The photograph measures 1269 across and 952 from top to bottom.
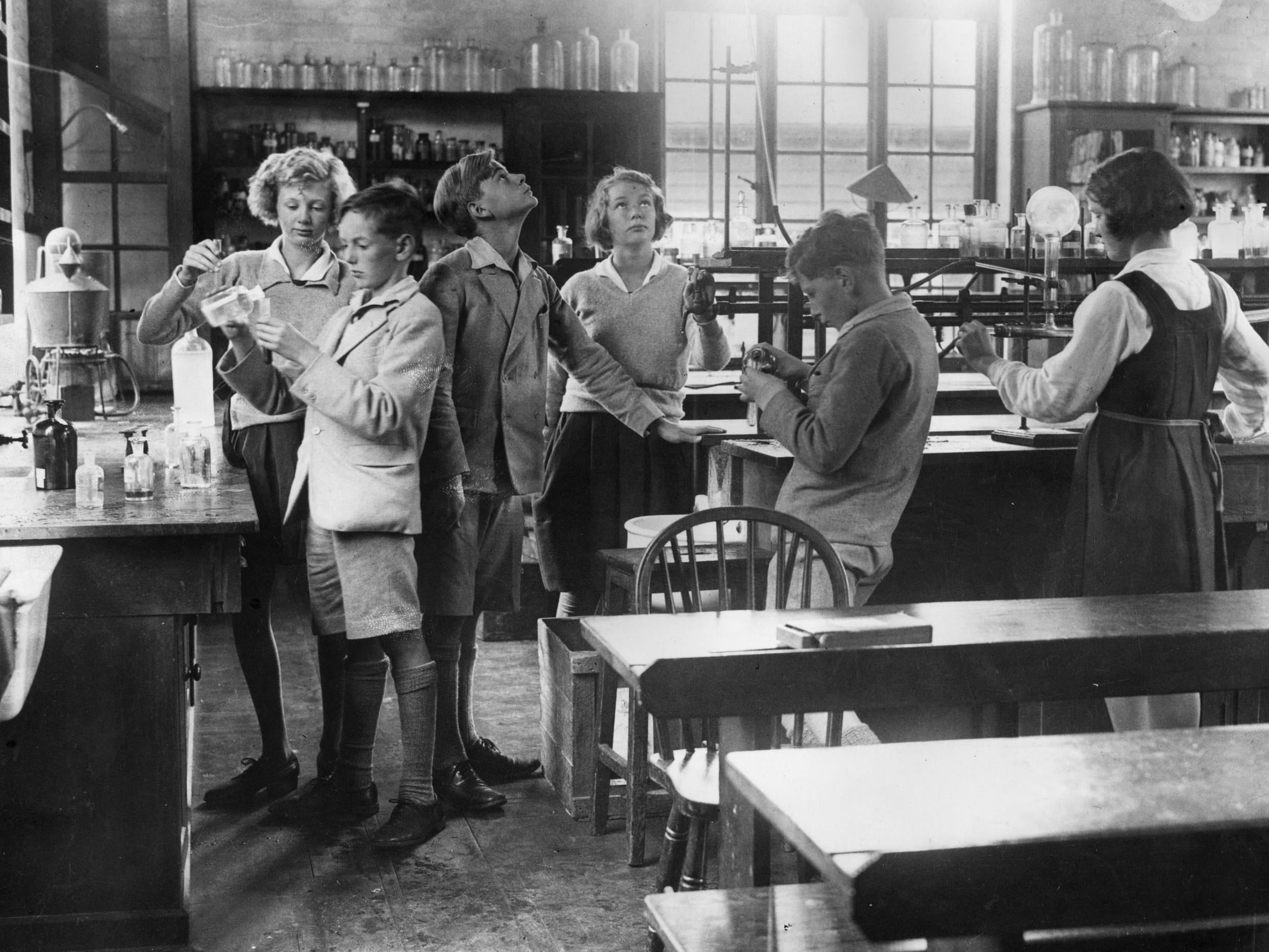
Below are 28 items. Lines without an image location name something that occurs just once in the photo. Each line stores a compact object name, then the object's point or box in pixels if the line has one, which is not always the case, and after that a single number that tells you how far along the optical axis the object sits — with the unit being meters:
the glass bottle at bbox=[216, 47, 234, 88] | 8.27
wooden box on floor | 3.30
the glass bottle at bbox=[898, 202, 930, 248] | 5.82
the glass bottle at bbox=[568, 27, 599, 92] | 8.60
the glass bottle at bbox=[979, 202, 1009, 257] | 5.38
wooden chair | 2.47
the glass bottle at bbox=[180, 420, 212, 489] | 3.06
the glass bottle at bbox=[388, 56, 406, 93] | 8.41
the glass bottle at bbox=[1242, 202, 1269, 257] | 6.53
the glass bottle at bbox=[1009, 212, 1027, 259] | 5.61
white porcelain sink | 2.02
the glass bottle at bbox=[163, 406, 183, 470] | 3.10
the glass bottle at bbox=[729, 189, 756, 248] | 5.83
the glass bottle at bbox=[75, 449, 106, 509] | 2.69
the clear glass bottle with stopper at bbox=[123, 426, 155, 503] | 2.82
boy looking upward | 3.33
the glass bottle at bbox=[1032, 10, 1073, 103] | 9.19
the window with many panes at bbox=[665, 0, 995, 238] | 9.12
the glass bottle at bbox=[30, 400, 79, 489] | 2.90
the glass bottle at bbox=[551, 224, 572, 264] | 6.74
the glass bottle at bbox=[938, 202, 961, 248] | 5.58
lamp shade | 4.34
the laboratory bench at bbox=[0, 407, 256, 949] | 2.57
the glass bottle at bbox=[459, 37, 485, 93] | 8.54
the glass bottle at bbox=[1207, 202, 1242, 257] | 6.63
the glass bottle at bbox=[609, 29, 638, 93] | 8.63
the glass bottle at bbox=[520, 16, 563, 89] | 8.52
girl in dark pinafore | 3.03
